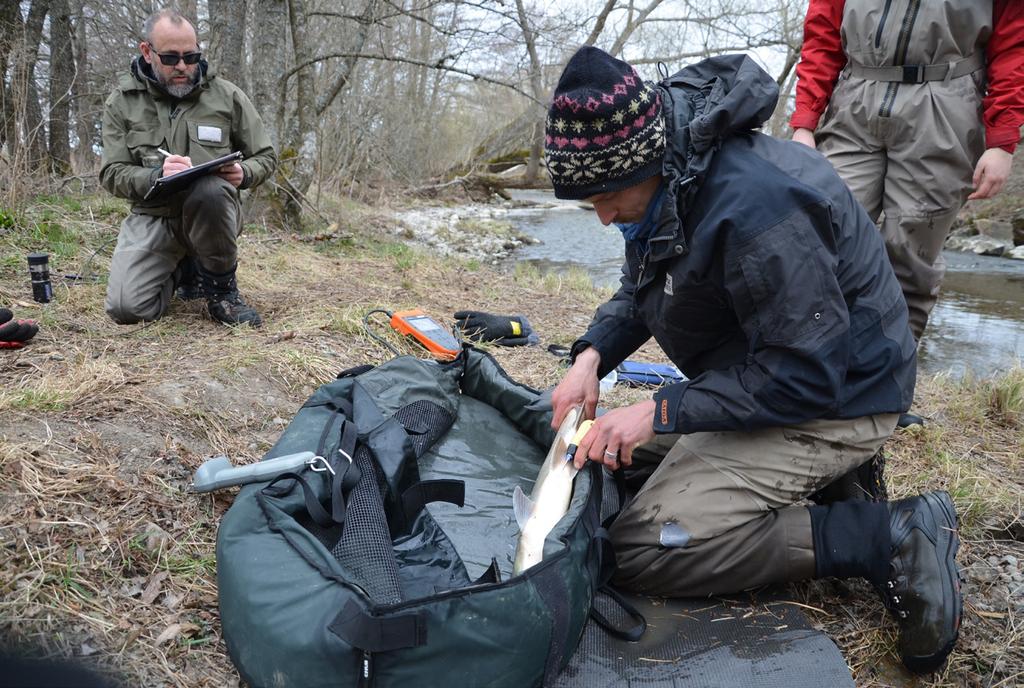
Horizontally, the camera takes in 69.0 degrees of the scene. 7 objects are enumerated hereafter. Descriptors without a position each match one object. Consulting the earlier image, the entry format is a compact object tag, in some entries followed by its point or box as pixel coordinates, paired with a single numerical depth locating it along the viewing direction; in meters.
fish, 2.00
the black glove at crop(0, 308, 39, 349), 3.35
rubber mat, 1.89
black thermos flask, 4.13
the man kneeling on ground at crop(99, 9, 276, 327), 4.05
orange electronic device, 4.04
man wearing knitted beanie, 1.91
